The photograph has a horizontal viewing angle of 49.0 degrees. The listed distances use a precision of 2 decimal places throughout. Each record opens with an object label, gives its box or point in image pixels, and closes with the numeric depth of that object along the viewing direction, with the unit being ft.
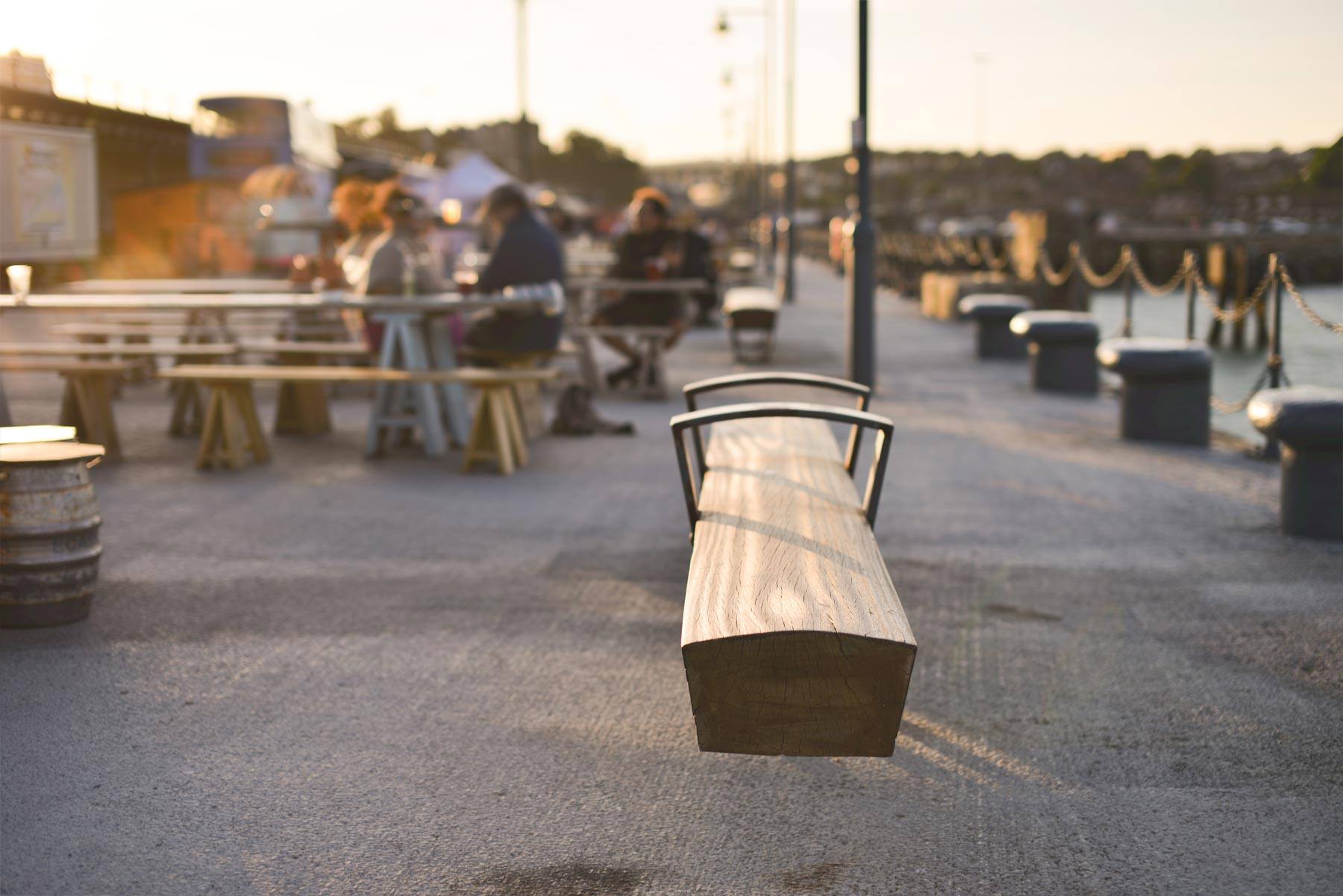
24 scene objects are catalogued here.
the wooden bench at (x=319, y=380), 29.01
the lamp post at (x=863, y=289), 41.60
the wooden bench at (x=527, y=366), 32.73
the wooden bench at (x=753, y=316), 53.57
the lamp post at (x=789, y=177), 100.58
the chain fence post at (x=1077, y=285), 56.80
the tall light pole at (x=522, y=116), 120.57
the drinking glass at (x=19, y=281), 27.84
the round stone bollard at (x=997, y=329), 54.85
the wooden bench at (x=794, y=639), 10.35
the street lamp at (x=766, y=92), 129.02
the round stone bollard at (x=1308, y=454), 21.74
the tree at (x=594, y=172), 545.03
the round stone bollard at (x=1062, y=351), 42.65
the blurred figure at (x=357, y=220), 37.27
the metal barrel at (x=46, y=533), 17.39
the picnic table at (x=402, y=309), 29.55
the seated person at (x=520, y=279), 32.50
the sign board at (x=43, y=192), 37.70
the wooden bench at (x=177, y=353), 32.04
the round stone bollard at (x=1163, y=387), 32.27
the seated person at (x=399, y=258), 31.48
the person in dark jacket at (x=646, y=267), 45.29
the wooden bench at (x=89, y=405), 30.58
